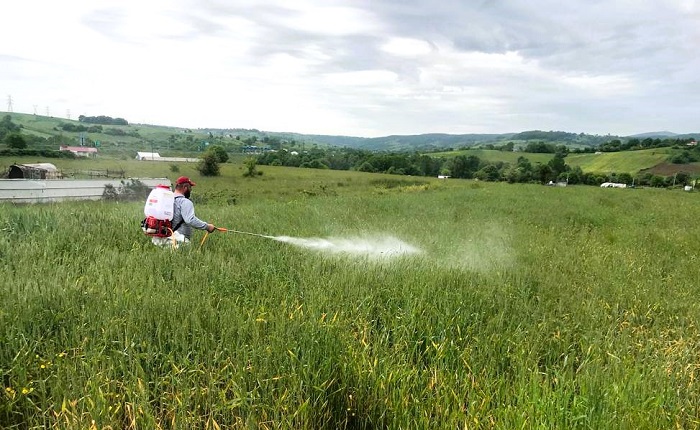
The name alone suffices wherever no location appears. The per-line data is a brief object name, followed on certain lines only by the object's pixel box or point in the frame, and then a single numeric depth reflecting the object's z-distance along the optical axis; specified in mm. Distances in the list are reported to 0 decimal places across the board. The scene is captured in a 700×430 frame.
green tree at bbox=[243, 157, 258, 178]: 61031
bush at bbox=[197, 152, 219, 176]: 55781
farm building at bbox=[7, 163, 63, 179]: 32156
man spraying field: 6844
